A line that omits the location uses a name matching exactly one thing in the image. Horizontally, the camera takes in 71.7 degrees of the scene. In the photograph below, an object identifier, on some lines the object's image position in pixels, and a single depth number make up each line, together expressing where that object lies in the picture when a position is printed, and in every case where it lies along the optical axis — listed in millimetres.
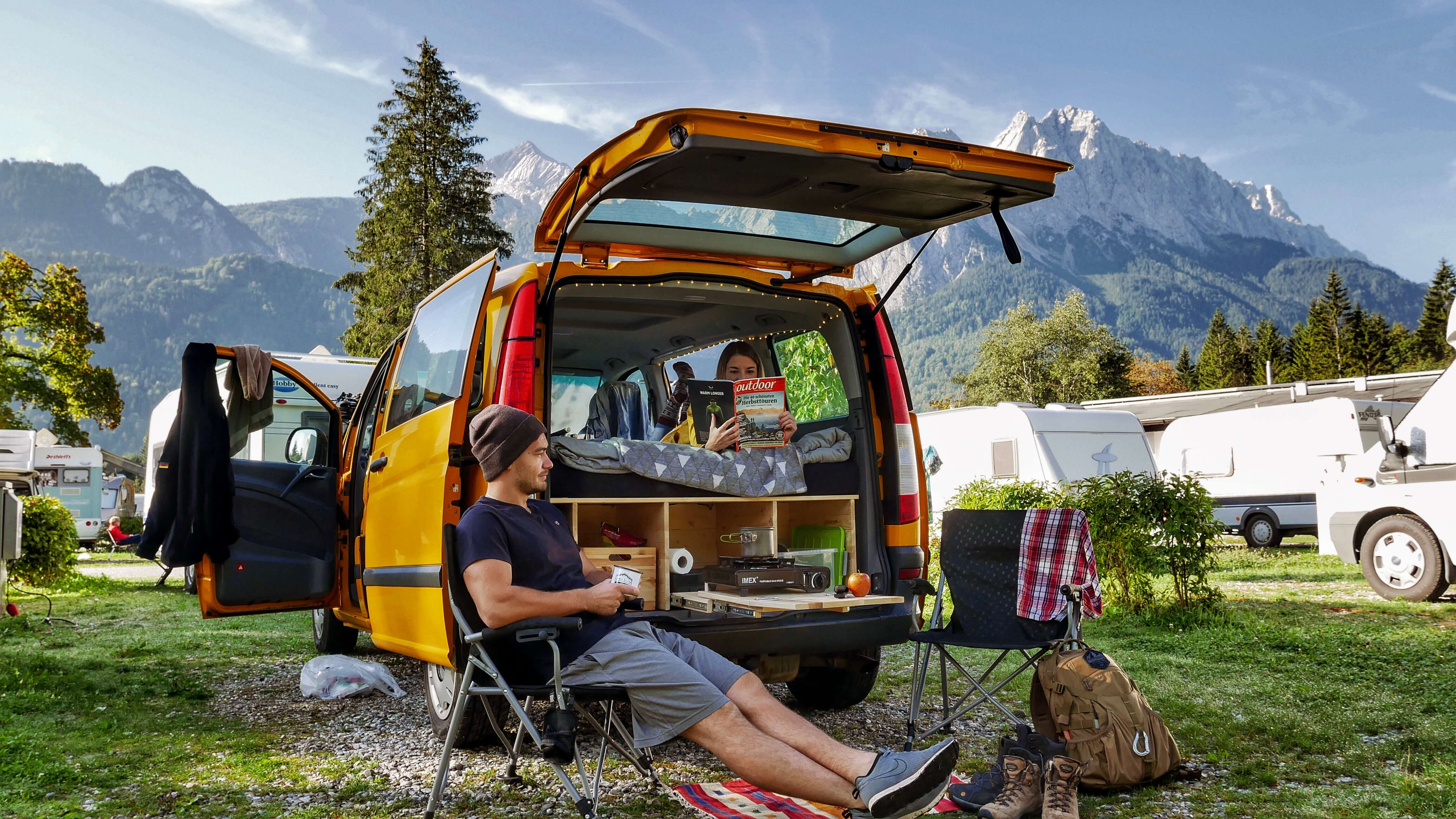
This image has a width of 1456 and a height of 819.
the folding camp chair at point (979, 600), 3949
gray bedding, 3660
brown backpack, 3375
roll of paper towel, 3840
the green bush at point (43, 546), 8789
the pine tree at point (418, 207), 23766
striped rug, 3064
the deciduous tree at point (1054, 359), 41406
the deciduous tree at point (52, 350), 22703
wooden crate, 3742
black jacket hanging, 4566
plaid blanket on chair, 4004
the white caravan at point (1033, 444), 12851
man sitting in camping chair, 2549
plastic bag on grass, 5047
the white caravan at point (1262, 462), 14219
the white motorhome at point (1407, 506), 7844
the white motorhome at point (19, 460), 7359
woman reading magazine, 4062
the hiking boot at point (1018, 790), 3064
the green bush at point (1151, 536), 6988
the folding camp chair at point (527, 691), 2732
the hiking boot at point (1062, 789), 3035
